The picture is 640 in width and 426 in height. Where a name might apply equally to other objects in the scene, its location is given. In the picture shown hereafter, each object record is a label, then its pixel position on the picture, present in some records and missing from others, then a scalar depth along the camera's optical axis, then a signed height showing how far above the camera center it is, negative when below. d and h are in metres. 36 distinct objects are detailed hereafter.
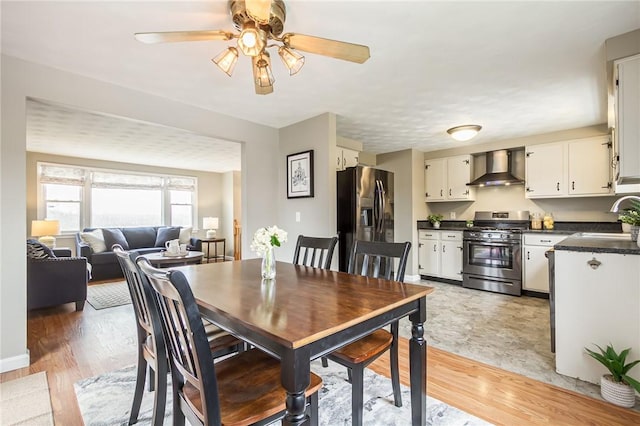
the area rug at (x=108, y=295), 3.78 -1.15
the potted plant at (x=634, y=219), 2.04 -0.05
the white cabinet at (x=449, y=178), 4.95 +0.61
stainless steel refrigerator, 3.48 +0.08
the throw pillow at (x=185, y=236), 6.39 -0.48
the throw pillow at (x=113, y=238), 5.55 -0.45
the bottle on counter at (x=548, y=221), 4.23 -0.13
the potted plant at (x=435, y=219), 5.29 -0.11
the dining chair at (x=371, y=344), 1.41 -0.69
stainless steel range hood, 4.49 +0.65
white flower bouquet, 1.70 -0.15
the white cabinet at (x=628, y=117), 1.86 +0.61
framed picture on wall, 3.53 +0.49
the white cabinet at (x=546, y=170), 4.05 +0.60
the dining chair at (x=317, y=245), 2.13 -0.24
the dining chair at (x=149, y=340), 1.30 -0.66
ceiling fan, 1.46 +0.91
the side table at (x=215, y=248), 7.01 -0.89
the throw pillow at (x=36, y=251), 3.31 -0.42
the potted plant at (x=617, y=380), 1.71 -1.02
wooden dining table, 0.91 -0.39
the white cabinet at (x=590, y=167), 3.72 +0.60
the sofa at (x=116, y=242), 5.12 -0.55
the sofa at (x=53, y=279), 3.24 -0.74
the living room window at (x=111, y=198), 5.69 +0.37
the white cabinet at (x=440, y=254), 4.78 -0.70
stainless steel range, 4.14 -0.61
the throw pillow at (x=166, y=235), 6.26 -0.45
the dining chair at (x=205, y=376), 0.90 -0.66
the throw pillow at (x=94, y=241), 5.26 -0.48
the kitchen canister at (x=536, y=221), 4.37 -0.13
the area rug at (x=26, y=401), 1.62 -1.14
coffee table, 4.16 -0.65
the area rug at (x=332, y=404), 1.61 -1.14
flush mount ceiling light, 3.76 +1.07
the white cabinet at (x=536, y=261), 3.93 -0.67
